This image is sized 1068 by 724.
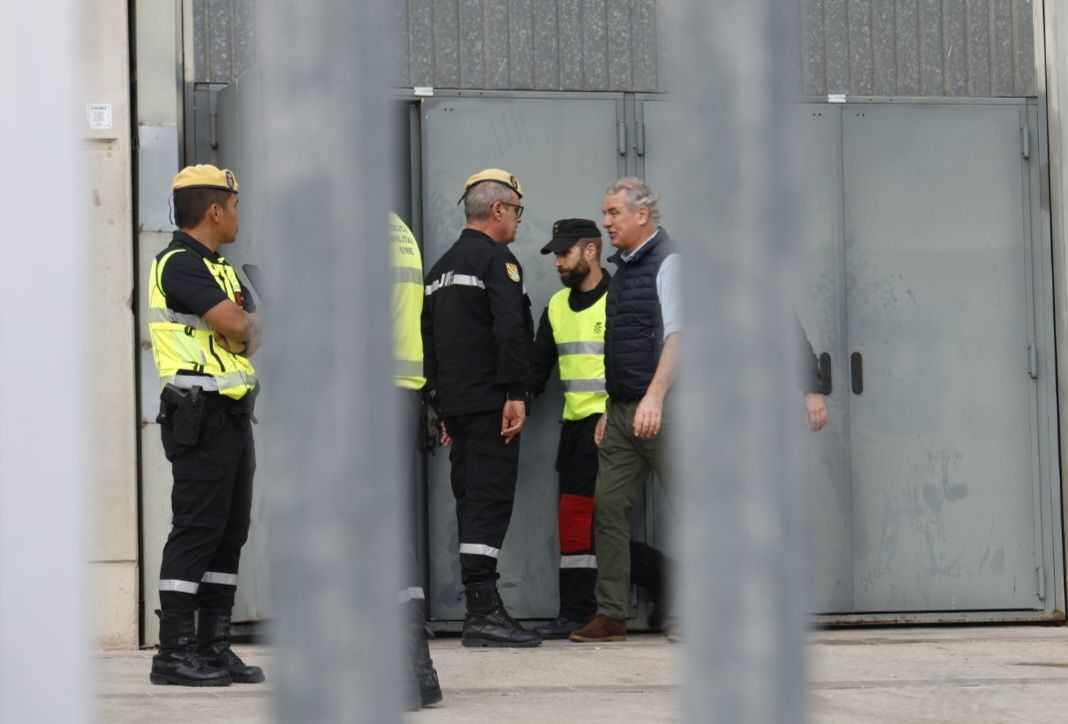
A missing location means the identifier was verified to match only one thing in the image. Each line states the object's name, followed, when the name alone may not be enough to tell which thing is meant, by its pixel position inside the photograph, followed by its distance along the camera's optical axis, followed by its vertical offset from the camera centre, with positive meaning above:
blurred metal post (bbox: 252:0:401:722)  1.47 +0.03
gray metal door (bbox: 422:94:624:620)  14.34 +0.96
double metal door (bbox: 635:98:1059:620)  14.80 +0.24
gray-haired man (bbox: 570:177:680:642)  13.37 +0.14
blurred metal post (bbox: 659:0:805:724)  1.49 +0.02
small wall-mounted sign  13.34 +1.25
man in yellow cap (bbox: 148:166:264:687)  10.56 +0.05
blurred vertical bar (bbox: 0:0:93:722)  2.53 +0.04
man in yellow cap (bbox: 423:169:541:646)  12.98 +0.20
